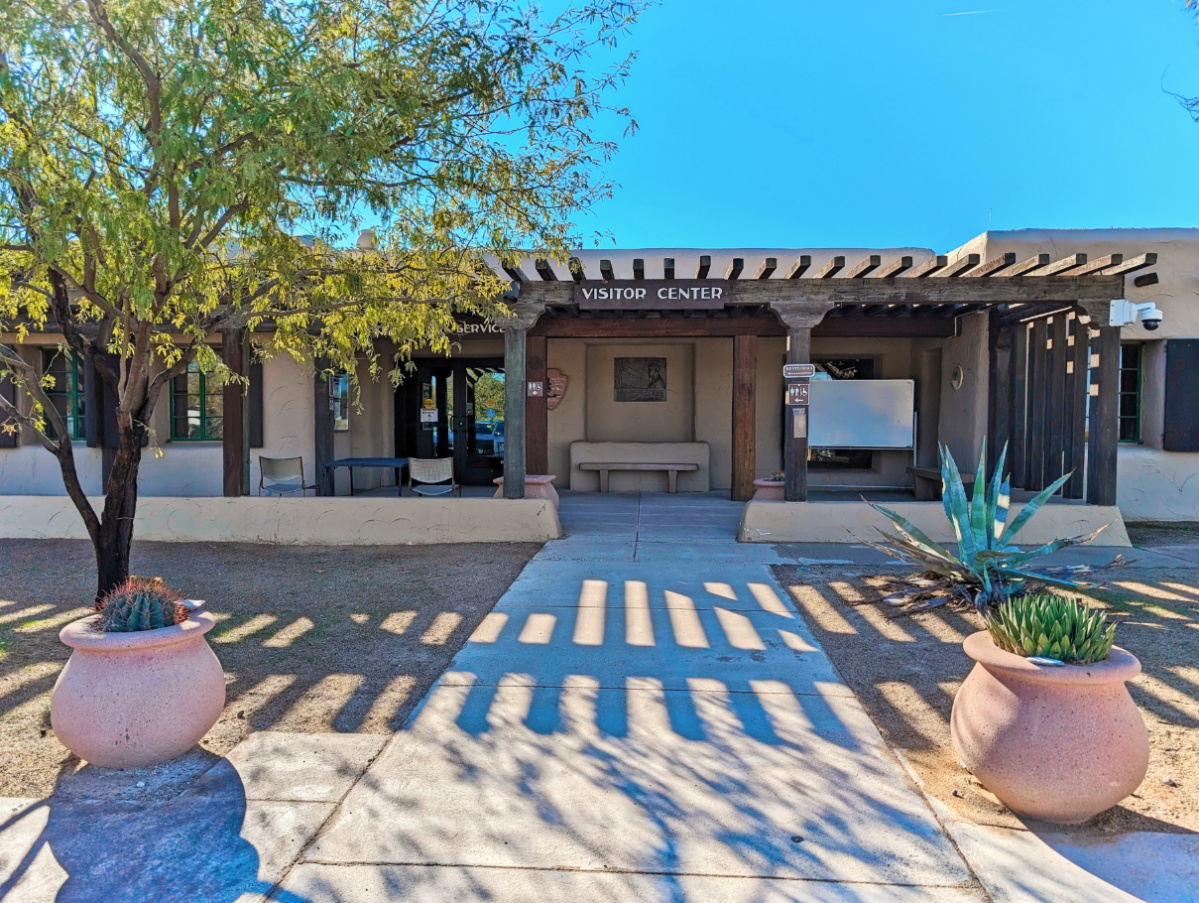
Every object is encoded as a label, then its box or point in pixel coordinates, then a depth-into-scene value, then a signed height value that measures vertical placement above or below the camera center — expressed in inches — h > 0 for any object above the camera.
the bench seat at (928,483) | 408.2 -32.5
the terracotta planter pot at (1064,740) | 110.7 -44.8
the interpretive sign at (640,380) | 524.1 +27.8
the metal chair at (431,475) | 382.3 -25.4
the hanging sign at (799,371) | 342.6 +22.1
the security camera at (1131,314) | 331.6 +45.6
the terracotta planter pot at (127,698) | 127.8 -44.8
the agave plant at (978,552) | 227.8 -37.8
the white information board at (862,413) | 423.8 +5.1
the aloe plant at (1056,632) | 116.6 -31.4
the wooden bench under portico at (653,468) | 491.8 -28.1
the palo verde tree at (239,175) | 154.4 +55.6
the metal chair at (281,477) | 423.8 -29.8
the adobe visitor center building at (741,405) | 341.7 +9.5
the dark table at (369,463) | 388.2 -20.3
